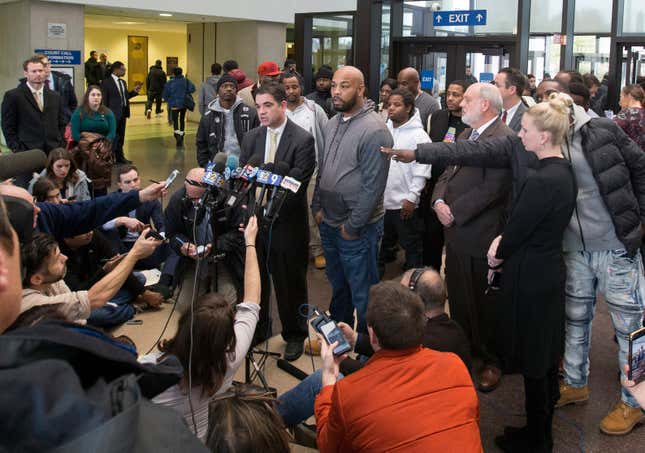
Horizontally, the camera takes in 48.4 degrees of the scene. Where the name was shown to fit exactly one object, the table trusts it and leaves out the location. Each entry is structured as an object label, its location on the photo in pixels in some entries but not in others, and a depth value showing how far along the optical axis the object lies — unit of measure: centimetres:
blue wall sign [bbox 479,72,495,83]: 968
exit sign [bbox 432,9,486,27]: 984
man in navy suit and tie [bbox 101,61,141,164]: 1180
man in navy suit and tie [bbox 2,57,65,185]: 787
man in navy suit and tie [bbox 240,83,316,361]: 434
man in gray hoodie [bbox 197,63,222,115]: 1144
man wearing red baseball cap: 710
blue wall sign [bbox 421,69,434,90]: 1036
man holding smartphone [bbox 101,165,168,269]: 538
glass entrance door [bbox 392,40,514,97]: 977
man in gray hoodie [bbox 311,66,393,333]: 423
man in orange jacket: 219
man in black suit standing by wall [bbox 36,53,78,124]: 912
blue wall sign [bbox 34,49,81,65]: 1270
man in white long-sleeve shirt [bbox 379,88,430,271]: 557
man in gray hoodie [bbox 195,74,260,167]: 629
